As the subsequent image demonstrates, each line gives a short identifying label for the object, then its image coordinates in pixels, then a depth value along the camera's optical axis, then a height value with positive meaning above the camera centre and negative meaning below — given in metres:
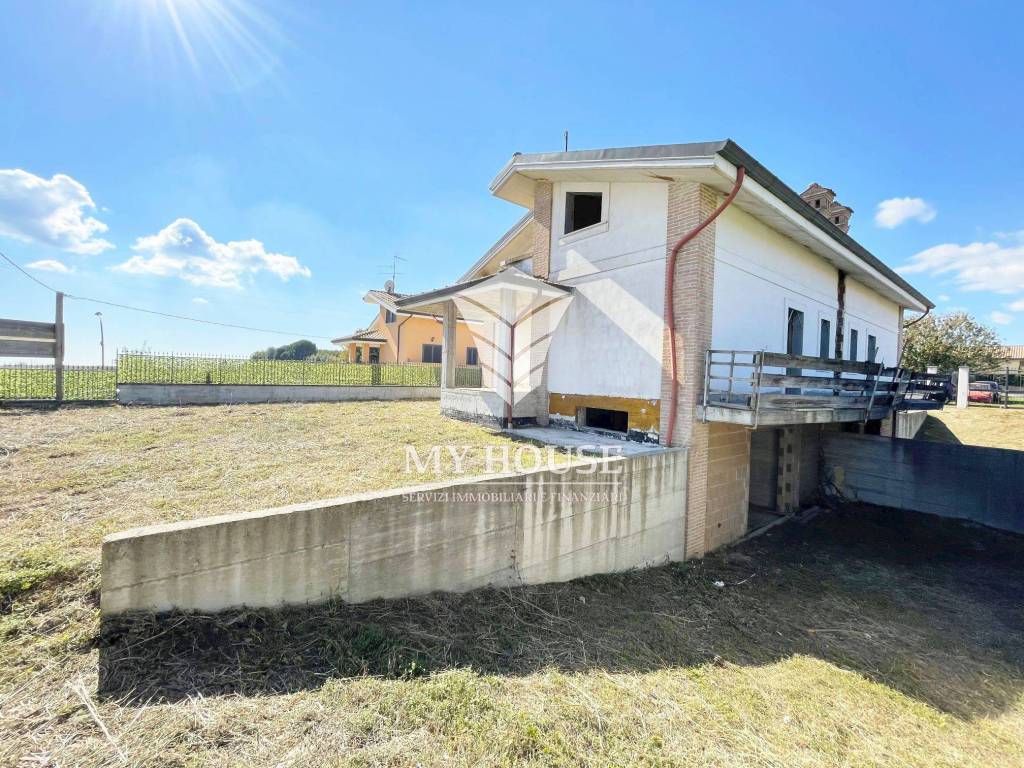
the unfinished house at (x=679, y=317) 7.14 +1.18
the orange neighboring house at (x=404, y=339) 21.75 +1.63
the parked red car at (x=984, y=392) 21.08 -0.42
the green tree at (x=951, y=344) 26.92 +2.43
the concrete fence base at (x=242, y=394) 10.53 -0.76
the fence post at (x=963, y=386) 18.84 -0.13
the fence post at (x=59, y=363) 9.66 -0.02
